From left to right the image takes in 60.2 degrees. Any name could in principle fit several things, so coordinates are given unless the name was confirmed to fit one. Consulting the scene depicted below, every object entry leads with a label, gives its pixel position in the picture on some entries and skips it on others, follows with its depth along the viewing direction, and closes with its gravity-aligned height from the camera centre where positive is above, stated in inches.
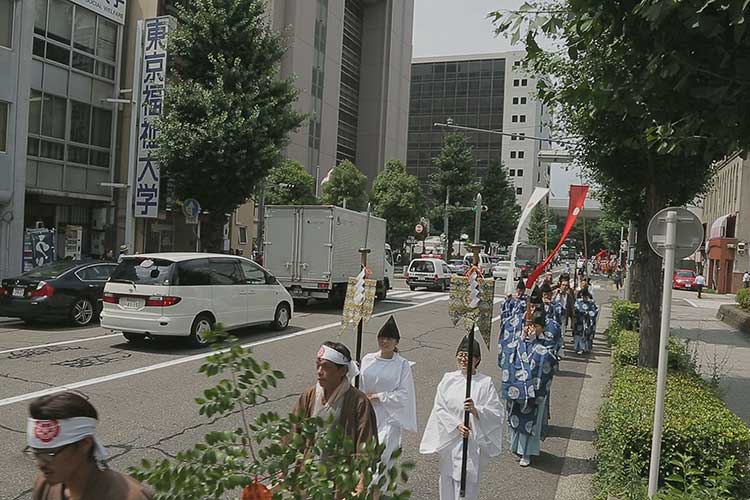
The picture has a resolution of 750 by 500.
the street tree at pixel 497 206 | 2475.4 +171.8
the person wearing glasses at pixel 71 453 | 86.4 -30.9
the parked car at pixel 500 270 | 1737.1 -53.4
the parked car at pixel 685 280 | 1718.8 -52.4
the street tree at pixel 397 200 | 1779.0 +122.8
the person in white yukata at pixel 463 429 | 193.6 -55.3
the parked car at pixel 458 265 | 1609.4 -47.6
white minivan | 452.1 -46.0
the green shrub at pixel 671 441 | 197.3 -56.6
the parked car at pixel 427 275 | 1254.3 -56.0
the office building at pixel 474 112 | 3750.0 +802.2
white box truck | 759.1 -10.3
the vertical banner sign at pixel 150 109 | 818.8 +154.4
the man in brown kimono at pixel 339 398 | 143.1 -35.9
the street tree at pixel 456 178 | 2144.4 +231.0
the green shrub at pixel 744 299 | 861.8 -46.8
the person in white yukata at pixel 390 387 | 201.0 -45.8
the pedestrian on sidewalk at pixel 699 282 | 1343.5 -42.7
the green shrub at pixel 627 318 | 555.2 -52.4
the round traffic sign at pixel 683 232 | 198.7 +8.9
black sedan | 529.7 -57.2
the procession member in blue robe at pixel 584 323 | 551.5 -58.7
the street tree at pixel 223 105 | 751.7 +152.9
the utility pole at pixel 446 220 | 2018.0 +85.0
